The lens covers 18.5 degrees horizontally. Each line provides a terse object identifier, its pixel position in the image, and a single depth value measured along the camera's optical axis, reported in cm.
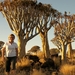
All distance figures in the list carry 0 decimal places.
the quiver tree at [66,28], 2692
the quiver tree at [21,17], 1981
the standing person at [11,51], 959
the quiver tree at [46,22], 2255
